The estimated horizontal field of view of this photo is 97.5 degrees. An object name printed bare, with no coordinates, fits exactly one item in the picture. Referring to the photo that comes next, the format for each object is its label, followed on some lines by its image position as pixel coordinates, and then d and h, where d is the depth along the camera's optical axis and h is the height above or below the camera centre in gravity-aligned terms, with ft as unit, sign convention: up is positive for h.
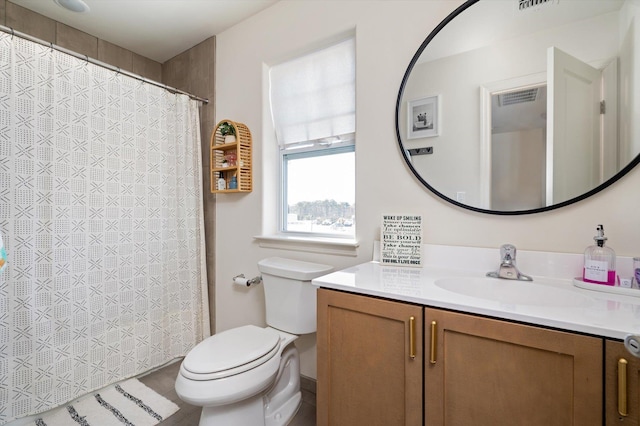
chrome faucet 3.41 -0.75
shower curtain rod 4.37 +2.74
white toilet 3.58 -2.13
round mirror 3.17 +1.32
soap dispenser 3.01 -0.63
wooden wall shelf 6.17 +1.12
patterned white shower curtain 4.49 -0.33
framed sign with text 4.21 -0.52
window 5.42 +1.45
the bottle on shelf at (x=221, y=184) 6.57 +0.56
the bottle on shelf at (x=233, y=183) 6.37 +0.59
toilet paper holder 6.01 -1.58
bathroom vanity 2.06 -1.28
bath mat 4.66 -3.53
